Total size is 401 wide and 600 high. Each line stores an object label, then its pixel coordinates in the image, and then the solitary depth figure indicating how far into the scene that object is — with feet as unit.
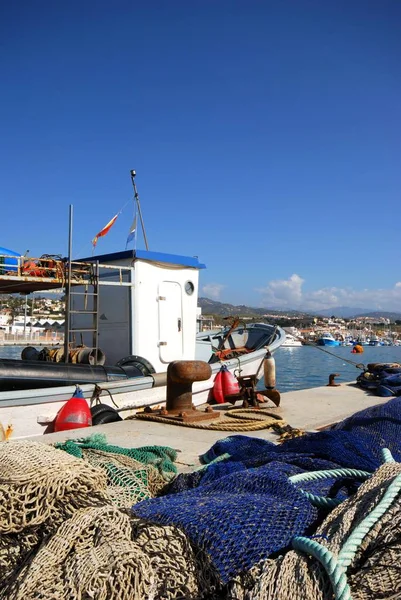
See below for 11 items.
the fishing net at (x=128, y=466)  9.49
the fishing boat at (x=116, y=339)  26.40
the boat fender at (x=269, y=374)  30.86
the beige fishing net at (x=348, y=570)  6.14
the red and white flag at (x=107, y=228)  46.93
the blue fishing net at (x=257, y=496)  6.94
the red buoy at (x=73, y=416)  24.27
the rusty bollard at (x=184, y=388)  23.25
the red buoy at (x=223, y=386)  33.76
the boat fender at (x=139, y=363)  32.94
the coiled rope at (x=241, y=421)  21.39
